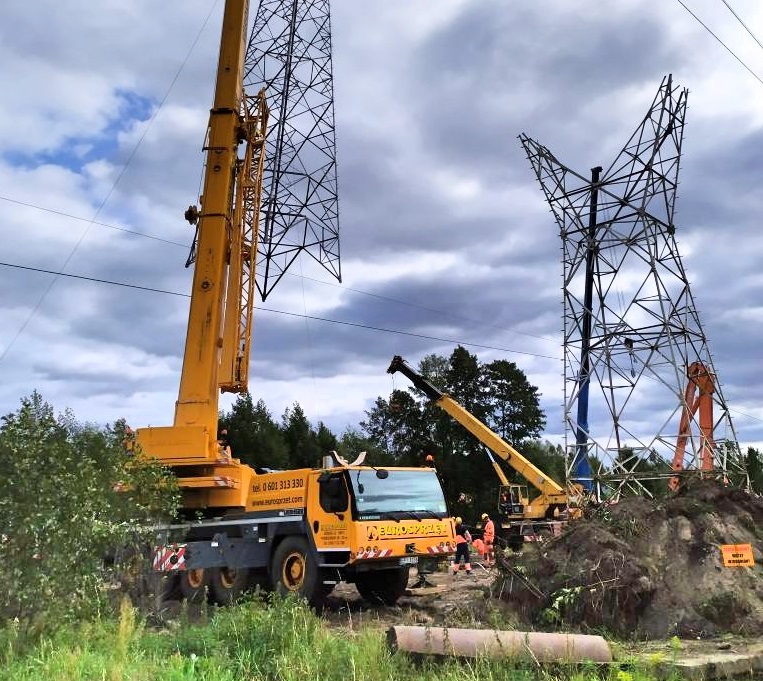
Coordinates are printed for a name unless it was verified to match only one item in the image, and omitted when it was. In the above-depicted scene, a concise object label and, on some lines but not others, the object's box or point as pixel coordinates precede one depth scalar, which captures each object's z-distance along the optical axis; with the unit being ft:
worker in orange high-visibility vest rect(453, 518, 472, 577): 61.52
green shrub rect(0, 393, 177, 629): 24.31
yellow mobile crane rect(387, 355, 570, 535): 77.30
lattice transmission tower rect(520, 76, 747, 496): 56.80
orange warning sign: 32.19
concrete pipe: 20.43
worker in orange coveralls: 67.03
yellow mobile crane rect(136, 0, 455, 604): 39.27
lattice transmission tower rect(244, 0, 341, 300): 70.23
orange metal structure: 56.44
